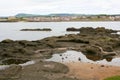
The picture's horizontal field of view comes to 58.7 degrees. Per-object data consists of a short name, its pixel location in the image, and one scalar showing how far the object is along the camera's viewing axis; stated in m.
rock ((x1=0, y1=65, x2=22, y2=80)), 10.74
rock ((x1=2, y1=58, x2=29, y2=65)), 15.04
